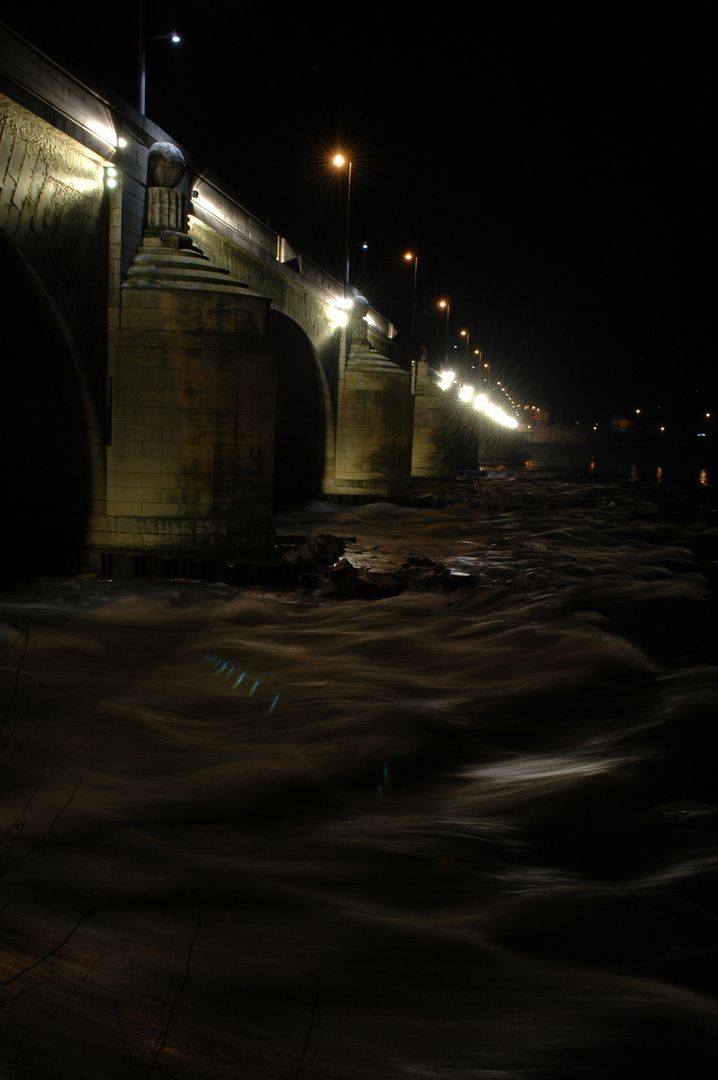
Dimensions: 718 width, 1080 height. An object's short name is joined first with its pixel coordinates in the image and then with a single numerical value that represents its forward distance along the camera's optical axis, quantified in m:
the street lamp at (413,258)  47.41
